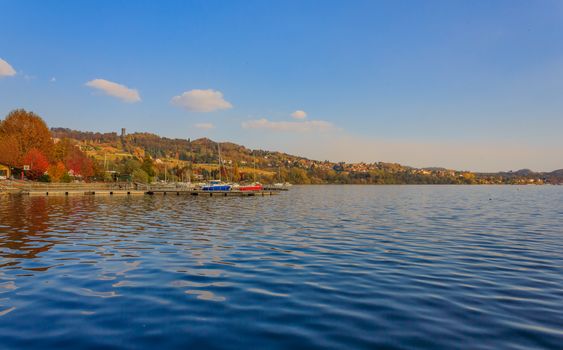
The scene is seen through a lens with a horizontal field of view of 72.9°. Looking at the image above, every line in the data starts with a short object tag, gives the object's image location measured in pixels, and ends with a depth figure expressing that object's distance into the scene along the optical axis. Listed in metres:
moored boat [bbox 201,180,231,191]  98.44
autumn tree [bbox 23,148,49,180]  86.50
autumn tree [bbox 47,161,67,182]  92.75
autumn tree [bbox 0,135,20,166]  83.38
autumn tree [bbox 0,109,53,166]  91.44
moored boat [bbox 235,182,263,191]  109.35
